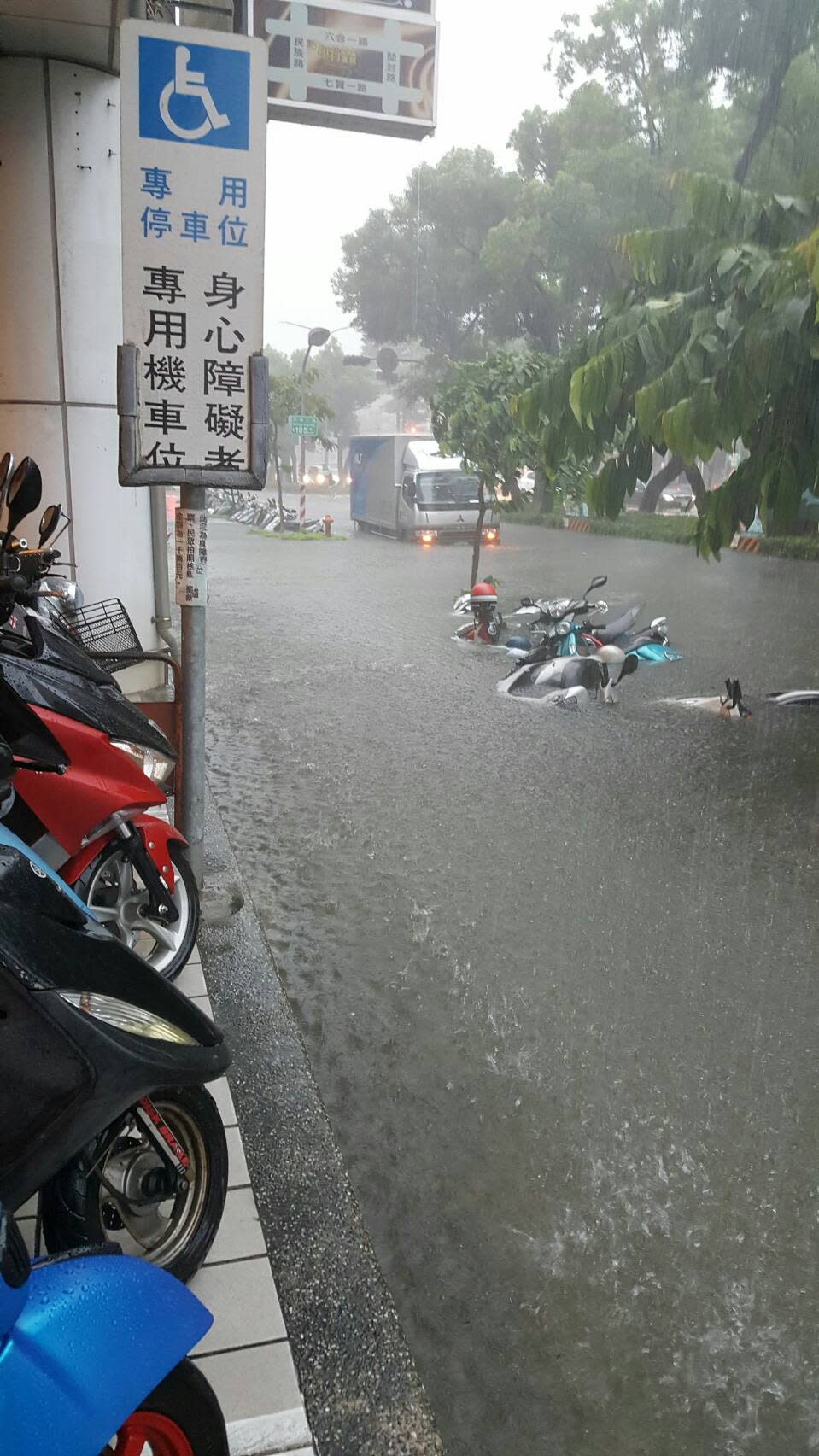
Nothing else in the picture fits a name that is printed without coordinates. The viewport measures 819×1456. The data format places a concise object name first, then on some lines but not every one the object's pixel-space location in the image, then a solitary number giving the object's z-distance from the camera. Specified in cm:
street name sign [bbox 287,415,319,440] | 1812
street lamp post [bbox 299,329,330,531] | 1298
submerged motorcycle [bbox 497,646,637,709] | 754
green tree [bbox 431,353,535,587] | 1112
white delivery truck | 1662
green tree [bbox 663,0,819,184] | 643
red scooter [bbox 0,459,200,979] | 246
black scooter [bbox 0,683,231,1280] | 135
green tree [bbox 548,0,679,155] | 773
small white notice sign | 331
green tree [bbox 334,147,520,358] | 1348
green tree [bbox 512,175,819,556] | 536
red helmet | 1004
